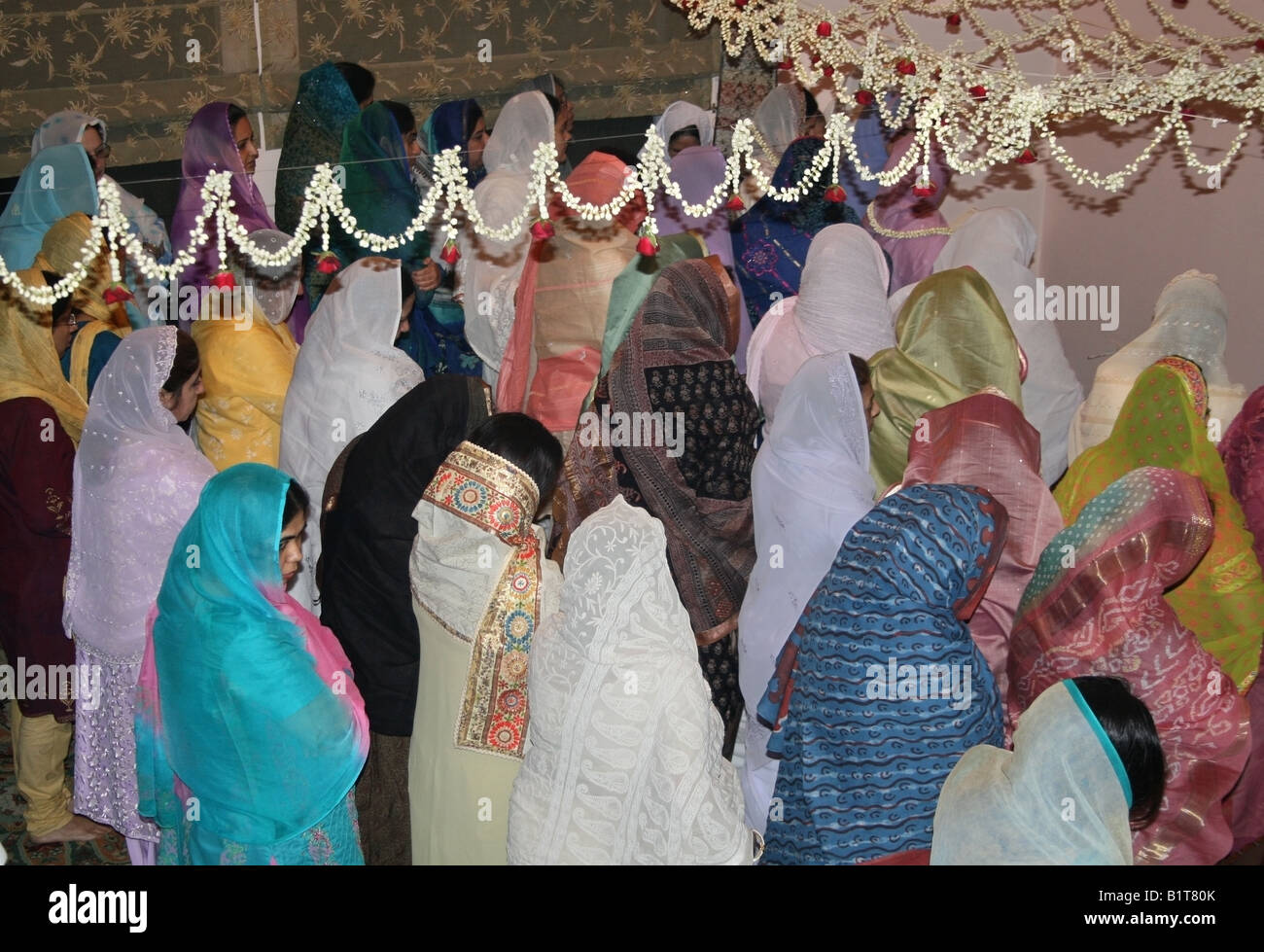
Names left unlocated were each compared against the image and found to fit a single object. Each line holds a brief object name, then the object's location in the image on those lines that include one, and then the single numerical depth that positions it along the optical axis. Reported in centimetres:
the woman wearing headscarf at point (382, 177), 465
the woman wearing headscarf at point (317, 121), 506
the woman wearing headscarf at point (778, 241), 455
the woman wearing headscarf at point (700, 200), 464
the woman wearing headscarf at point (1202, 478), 299
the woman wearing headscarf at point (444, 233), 466
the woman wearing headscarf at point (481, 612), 274
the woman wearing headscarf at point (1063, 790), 214
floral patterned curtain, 526
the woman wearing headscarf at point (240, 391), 402
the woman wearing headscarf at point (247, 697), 261
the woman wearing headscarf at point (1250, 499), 316
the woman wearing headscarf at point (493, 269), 439
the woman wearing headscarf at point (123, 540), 326
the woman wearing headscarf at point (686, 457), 333
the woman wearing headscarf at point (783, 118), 525
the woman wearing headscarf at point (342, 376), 377
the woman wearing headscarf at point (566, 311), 404
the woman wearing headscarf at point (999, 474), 311
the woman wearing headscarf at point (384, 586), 300
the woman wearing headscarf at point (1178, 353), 387
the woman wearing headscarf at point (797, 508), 314
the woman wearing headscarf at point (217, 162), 469
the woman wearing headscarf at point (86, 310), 410
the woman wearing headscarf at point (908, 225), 474
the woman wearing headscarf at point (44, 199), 464
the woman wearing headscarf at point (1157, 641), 263
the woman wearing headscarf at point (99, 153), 471
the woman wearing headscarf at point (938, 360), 376
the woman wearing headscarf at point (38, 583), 356
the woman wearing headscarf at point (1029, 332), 420
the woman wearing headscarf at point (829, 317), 398
